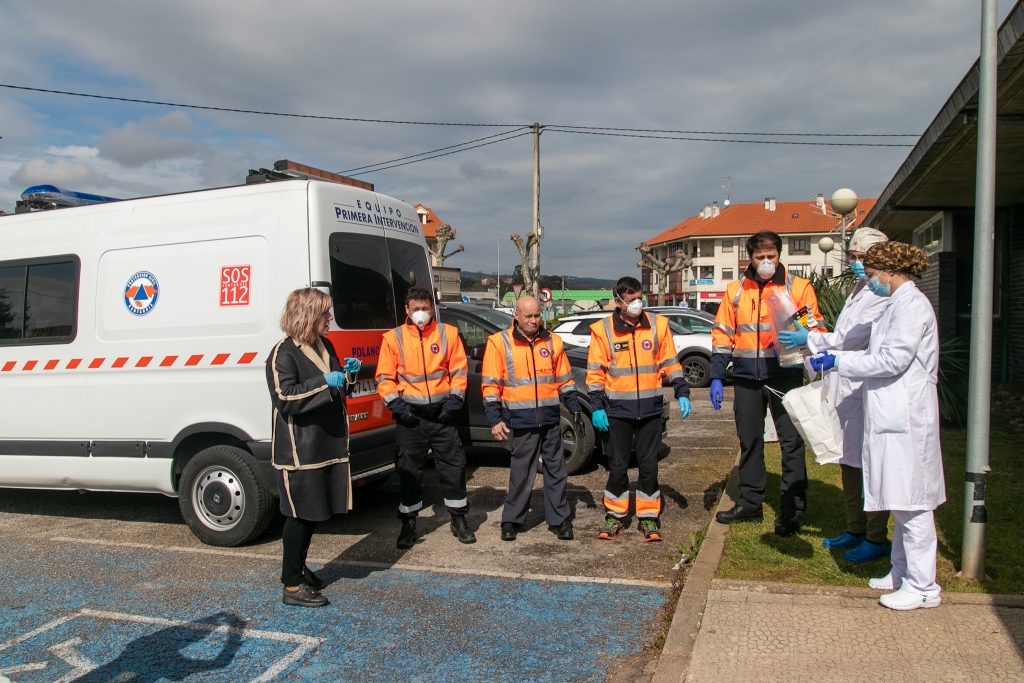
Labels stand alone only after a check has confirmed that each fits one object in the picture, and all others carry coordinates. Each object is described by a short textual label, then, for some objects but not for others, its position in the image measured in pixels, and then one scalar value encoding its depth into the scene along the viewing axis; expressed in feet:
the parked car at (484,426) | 24.73
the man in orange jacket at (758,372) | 17.13
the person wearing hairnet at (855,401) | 14.88
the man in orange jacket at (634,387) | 17.78
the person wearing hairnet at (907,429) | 12.59
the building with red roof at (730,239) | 248.93
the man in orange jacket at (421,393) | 17.75
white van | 17.62
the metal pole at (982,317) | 13.57
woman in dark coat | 14.15
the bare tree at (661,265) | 150.41
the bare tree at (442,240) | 103.30
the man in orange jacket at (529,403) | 17.85
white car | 49.14
